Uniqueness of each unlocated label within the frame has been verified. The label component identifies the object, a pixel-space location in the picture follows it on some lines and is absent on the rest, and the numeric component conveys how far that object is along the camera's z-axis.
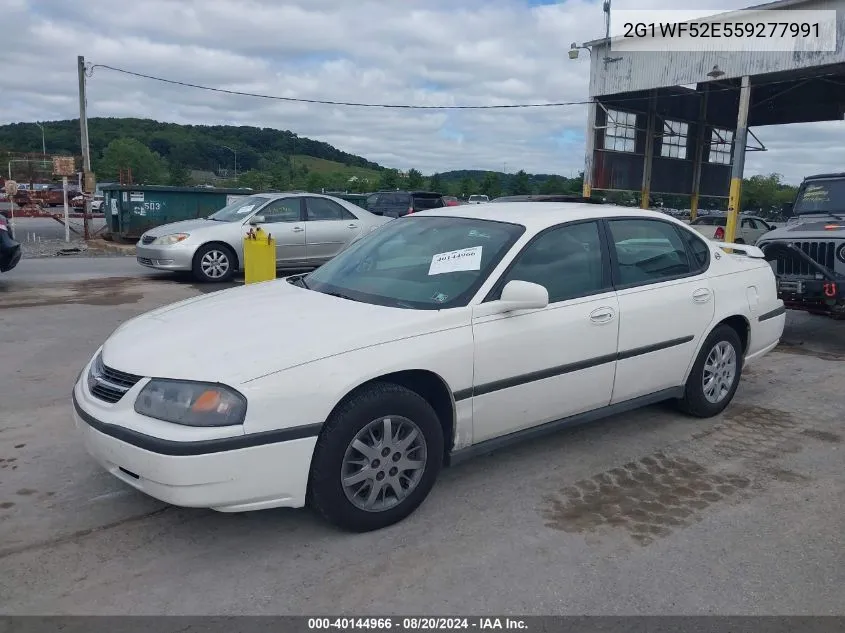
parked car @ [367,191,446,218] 20.12
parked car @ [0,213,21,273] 9.57
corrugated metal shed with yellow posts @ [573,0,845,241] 17.36
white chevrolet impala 2.99
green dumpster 16.45
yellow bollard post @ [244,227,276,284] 9.58
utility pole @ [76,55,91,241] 22.44
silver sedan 11.00
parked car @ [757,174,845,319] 7.45
